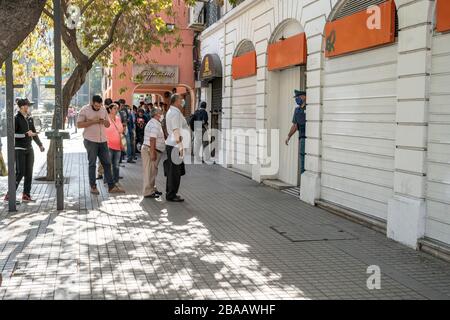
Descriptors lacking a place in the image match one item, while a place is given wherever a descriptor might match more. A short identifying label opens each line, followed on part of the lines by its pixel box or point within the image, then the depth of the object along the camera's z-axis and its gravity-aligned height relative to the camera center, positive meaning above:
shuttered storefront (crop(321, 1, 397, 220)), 7.64 -0.15
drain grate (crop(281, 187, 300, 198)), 10.94 -1.46
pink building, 25.84 +2.16
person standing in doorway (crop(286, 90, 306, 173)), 10.56 -0.04
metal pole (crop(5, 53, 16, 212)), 8.75 -0.30
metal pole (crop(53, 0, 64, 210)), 8.81 +0.11
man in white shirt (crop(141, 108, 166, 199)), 10.23 -0.62
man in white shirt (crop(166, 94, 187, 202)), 9.75 -0.54
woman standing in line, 11.72 -0.54
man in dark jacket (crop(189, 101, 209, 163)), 17.86 -0.32
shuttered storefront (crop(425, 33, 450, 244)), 6.27 -0.31
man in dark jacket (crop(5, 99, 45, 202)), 9.57 -0.55
